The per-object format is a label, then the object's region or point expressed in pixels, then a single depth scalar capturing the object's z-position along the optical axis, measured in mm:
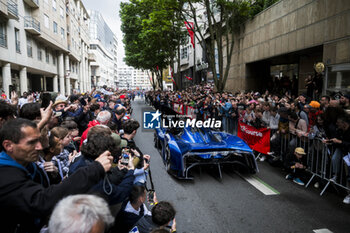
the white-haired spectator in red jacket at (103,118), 4988
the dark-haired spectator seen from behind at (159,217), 2775
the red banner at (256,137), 7738
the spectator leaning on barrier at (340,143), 5074
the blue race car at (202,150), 5766
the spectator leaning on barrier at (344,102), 7391
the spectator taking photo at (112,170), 2314
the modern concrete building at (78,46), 41156
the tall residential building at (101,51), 86625
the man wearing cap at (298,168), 5812
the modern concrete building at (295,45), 11078
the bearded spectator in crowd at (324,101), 7798
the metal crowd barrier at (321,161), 5216
